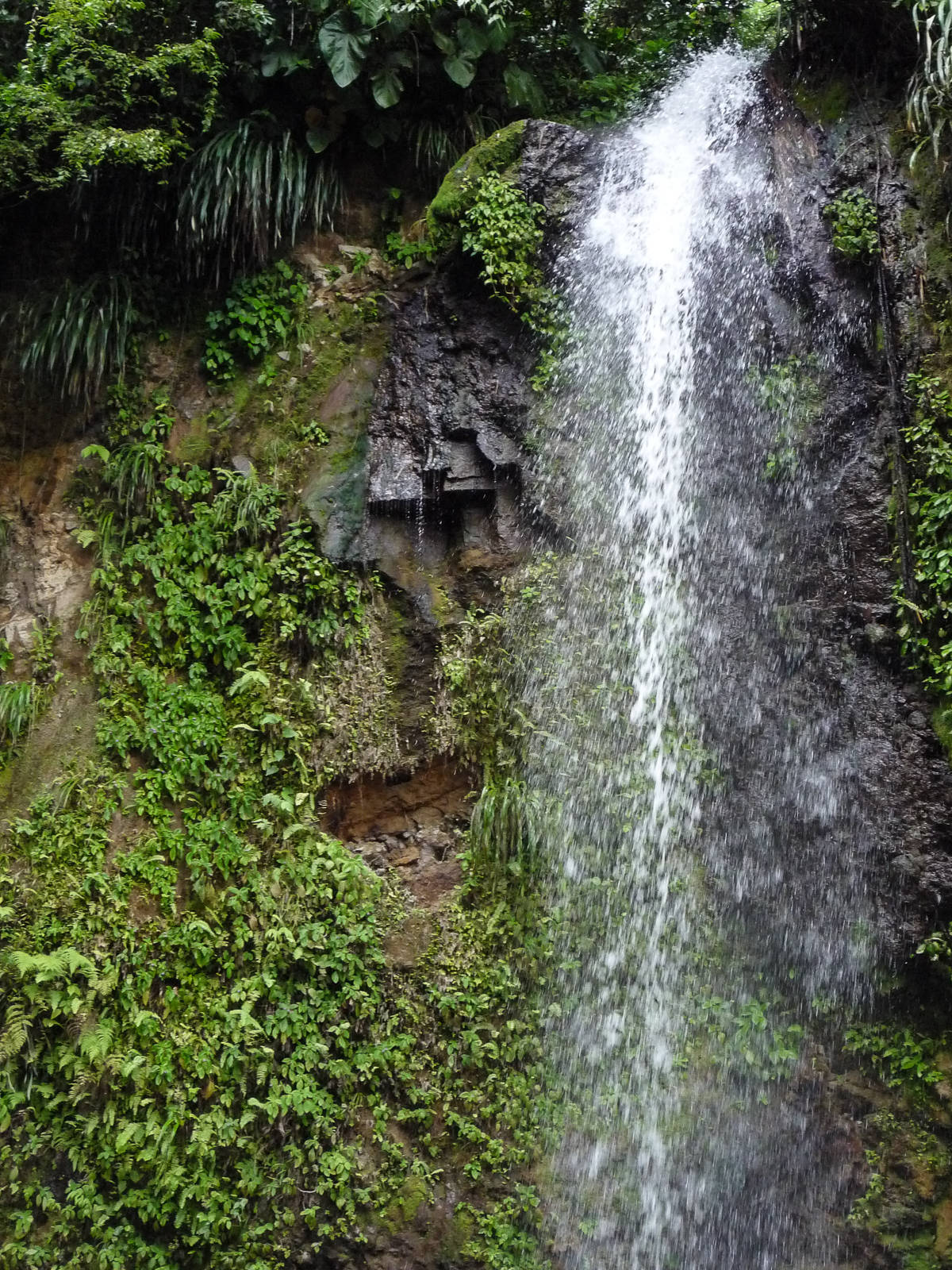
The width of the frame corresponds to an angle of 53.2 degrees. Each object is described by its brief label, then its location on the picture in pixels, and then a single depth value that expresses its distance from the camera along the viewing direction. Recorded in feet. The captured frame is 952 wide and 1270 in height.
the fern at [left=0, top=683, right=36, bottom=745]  19.02
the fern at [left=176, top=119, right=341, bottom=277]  21.06
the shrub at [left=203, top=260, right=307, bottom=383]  21.30
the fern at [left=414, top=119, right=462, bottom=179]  22.53
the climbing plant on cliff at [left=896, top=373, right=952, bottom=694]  16.11
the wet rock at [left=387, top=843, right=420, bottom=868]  18.42
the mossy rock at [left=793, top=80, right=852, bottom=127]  20.93
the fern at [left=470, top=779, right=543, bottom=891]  17.70
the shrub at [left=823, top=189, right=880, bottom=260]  18.80
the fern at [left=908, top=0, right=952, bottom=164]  17.34
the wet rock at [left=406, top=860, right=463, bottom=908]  18.15
